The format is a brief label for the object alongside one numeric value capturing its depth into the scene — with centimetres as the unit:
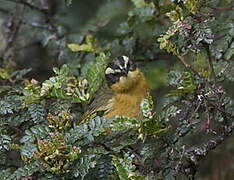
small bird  861
